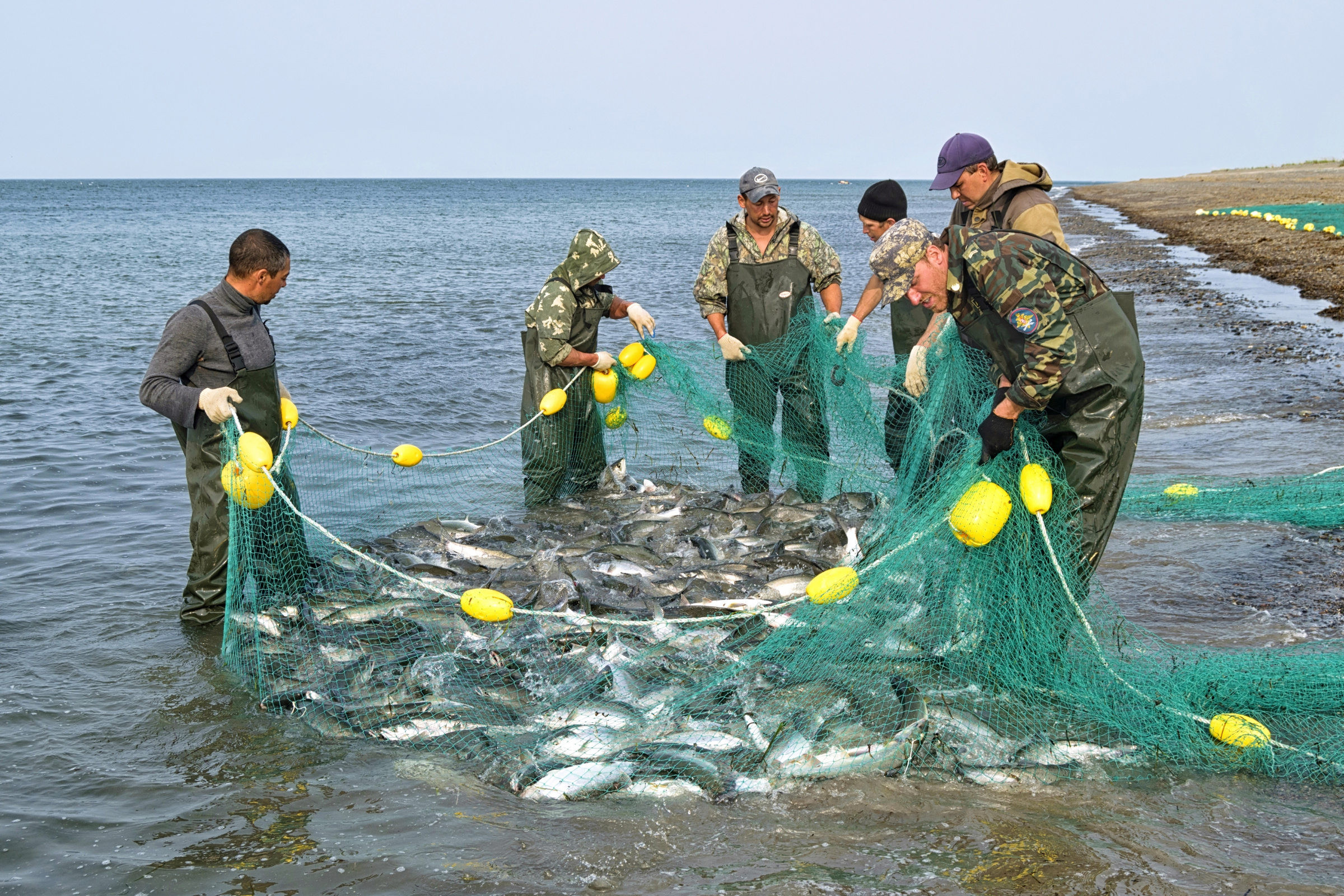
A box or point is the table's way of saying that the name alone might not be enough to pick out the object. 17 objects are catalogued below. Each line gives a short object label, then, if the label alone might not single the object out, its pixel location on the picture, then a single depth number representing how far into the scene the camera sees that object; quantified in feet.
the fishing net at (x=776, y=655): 14.10
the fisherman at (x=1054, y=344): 13.76
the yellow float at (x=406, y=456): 23.03
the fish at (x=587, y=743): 14.34
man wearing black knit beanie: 23.65
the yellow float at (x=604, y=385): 25.35
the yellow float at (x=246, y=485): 17.17
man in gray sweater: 17.72
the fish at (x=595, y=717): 14.74
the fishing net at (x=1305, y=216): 89.71
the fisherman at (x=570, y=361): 24.22
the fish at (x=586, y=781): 13.88
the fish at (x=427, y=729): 15.51
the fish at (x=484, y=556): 21.70
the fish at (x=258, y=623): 18.11
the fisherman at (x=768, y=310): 24.73
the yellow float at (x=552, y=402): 24.11
